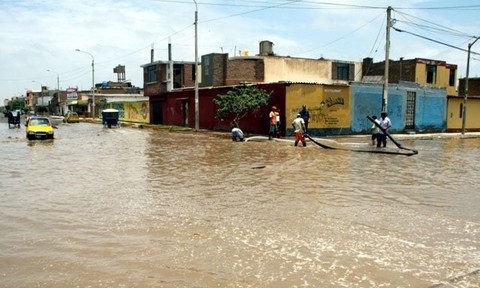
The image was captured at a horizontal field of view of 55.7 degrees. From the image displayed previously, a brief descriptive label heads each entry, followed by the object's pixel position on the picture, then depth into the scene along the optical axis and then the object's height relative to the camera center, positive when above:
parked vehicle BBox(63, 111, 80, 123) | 58.06 -1.24
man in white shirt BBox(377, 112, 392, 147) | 21.00 -0.68
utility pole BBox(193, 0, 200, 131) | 33.81 +1.74
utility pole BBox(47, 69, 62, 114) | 99.96 +1.03
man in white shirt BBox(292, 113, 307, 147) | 21.03 -0.88
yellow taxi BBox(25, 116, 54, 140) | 26.27 -1.22
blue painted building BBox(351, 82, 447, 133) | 31.98 +0.41
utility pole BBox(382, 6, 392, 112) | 26.92 +4.08
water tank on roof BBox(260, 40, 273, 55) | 45.41 +6.27
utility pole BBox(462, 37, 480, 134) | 33.47 +2.29
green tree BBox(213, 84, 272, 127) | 28.59 +0.63
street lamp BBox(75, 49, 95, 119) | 61.96 +4.58
